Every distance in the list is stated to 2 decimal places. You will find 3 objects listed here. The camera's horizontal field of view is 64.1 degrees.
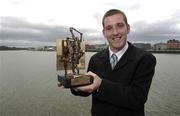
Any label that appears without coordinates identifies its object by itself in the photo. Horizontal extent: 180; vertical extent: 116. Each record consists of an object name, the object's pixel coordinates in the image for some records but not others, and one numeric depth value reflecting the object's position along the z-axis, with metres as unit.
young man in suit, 1.38
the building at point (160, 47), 80.31
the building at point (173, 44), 78.76
